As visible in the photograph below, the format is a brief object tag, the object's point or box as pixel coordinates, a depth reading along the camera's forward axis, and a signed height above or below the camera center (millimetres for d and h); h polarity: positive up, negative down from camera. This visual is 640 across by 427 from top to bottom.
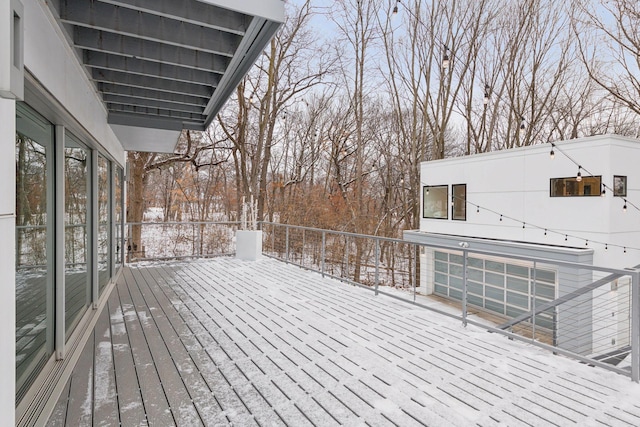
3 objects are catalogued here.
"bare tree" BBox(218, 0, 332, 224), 10570 +3979
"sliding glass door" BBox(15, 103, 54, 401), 2059 -214
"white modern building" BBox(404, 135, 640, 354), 6570 -150
